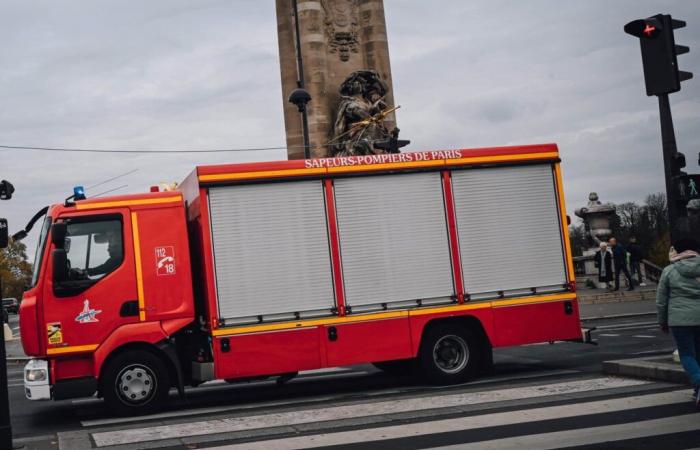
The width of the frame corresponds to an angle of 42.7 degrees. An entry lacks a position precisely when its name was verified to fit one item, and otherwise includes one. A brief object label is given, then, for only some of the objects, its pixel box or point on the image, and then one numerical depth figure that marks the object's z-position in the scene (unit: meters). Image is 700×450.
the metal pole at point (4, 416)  8.53
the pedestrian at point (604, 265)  27.43
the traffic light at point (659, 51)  10.15
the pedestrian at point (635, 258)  28.48
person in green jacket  8.52
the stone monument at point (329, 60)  25.91
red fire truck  10.82
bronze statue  25.08
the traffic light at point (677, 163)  10.24
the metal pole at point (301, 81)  20.38
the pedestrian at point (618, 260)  26.49
